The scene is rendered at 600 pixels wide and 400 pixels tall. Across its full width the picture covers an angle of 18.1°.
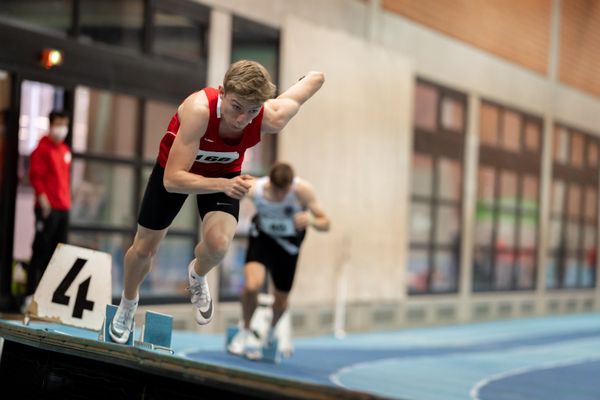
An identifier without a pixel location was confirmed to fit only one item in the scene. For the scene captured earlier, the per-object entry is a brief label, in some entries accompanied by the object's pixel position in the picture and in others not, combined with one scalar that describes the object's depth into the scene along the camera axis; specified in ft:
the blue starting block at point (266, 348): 61.44
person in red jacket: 58.38
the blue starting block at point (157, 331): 34.77
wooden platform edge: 24.84
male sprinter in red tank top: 30.51
